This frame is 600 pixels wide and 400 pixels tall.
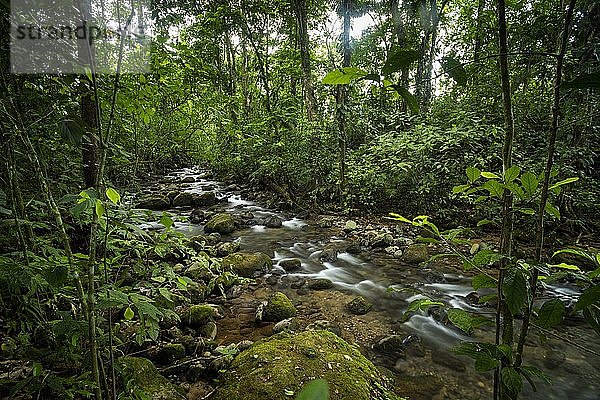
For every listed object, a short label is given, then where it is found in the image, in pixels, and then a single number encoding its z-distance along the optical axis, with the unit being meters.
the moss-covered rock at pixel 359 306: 4.21
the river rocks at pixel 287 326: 3.55
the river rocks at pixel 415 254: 5.75
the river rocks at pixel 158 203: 9.24
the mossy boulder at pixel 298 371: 2.21
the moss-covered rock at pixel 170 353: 2.83
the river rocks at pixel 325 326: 3.56
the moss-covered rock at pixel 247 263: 5.12
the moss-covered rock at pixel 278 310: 3.84
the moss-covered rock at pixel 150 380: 2.17
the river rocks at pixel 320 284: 4.89
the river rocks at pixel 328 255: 6.05
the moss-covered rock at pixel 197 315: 3.48
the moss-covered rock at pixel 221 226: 7.49
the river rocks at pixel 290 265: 5.58
